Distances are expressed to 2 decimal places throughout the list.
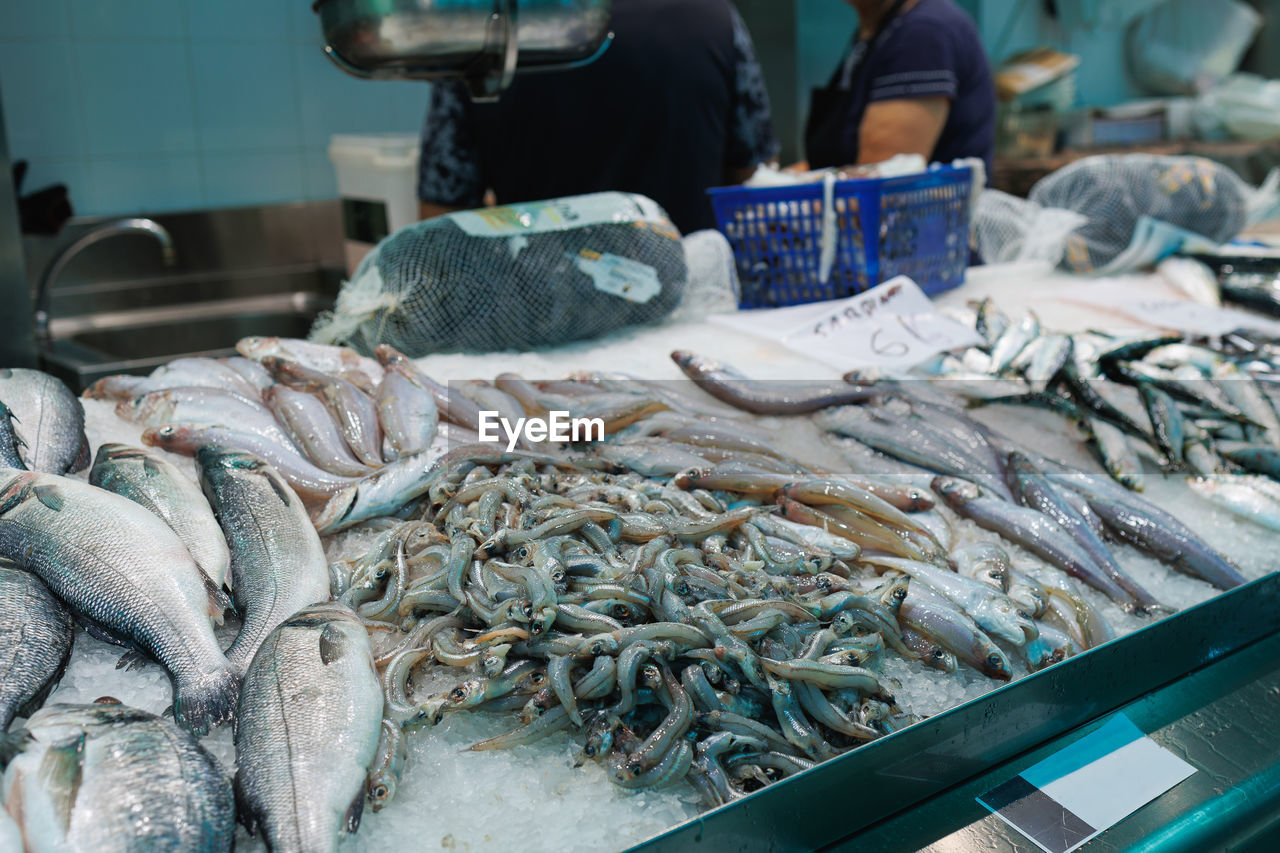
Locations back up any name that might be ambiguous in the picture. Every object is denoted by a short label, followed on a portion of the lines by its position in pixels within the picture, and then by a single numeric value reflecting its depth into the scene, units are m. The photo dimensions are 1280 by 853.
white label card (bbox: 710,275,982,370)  2.36
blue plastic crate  2.70
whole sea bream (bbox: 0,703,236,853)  0.79
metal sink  4.54
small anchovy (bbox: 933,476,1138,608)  1.48
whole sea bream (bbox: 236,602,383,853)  0.88
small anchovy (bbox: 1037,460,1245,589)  1.52
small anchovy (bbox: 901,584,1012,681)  1.21
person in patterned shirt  2.92
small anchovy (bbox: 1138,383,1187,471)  1.91
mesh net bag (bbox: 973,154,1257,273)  3.38
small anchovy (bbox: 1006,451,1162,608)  1.48
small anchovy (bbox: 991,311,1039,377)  2.30
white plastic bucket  3.91
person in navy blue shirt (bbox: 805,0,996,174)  3.30
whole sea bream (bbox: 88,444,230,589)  1.26
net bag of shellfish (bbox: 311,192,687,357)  2.24
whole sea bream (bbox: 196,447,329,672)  1.17
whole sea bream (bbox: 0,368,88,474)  1.47
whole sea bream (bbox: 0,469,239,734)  1.05
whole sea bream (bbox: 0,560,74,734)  0.97
